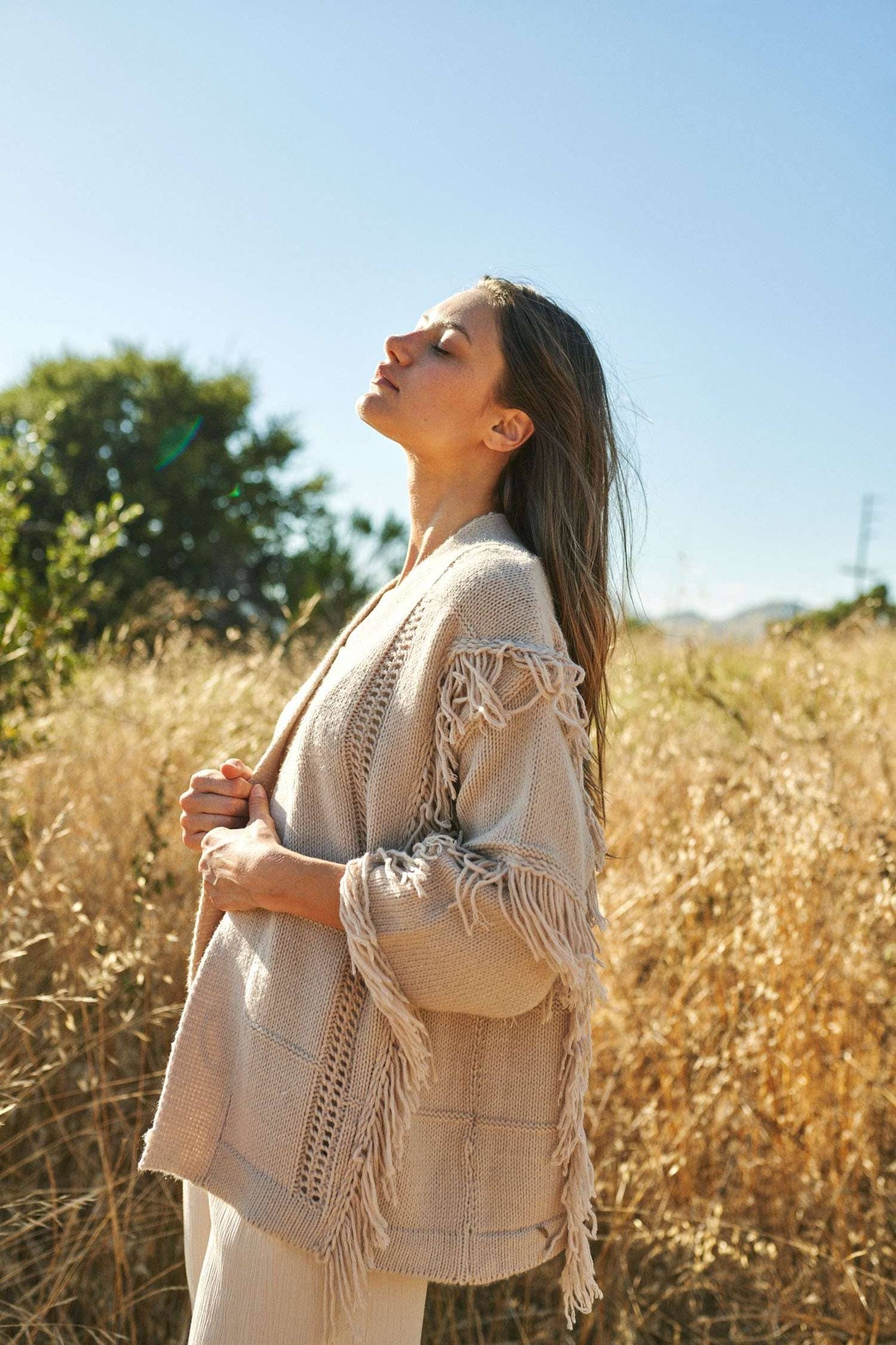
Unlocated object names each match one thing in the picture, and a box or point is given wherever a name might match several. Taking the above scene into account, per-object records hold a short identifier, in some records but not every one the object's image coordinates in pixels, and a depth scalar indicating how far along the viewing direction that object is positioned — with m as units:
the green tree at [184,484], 10.99
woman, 1.16
